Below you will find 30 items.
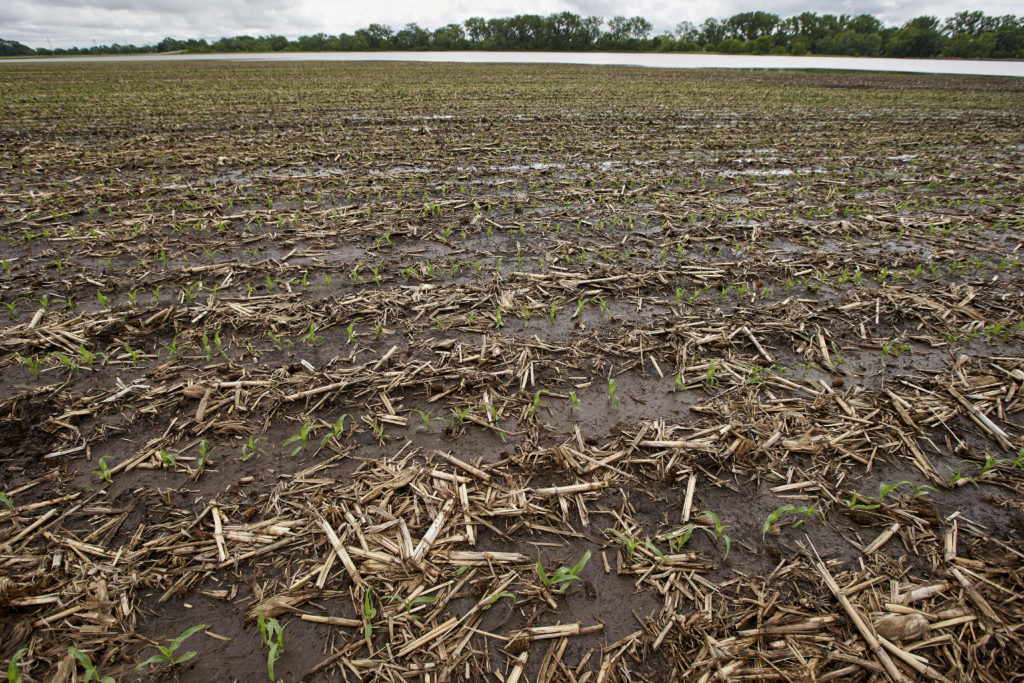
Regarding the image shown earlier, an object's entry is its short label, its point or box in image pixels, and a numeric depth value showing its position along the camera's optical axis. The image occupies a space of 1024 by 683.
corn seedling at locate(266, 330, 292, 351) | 4.31
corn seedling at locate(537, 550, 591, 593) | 2.41
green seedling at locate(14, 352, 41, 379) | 3.88
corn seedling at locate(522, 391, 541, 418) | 3.56
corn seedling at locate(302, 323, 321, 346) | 4.39
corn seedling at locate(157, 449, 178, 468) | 3.06
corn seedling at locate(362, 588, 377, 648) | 2.20
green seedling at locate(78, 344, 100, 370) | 4.01
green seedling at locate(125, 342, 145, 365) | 4.08
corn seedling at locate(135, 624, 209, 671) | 2.07
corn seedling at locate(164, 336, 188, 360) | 4.14
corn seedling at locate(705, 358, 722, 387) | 3.92
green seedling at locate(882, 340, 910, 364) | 4.29
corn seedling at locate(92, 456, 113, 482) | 2.96
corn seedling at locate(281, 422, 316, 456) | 3.25
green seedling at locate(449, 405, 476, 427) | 3.49
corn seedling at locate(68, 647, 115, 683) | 2.00
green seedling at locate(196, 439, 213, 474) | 3.06
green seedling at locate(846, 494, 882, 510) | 2.78
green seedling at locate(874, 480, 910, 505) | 2.85
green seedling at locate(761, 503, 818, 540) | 2.63
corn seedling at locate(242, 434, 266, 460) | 3.19
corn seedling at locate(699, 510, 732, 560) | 2.64
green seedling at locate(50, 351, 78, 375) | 3.94
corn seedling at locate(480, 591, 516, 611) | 2.34
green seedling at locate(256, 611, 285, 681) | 2.11
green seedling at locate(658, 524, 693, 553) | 2.61
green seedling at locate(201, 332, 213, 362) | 4.16
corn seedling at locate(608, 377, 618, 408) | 3.72
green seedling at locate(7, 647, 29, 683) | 1.96
